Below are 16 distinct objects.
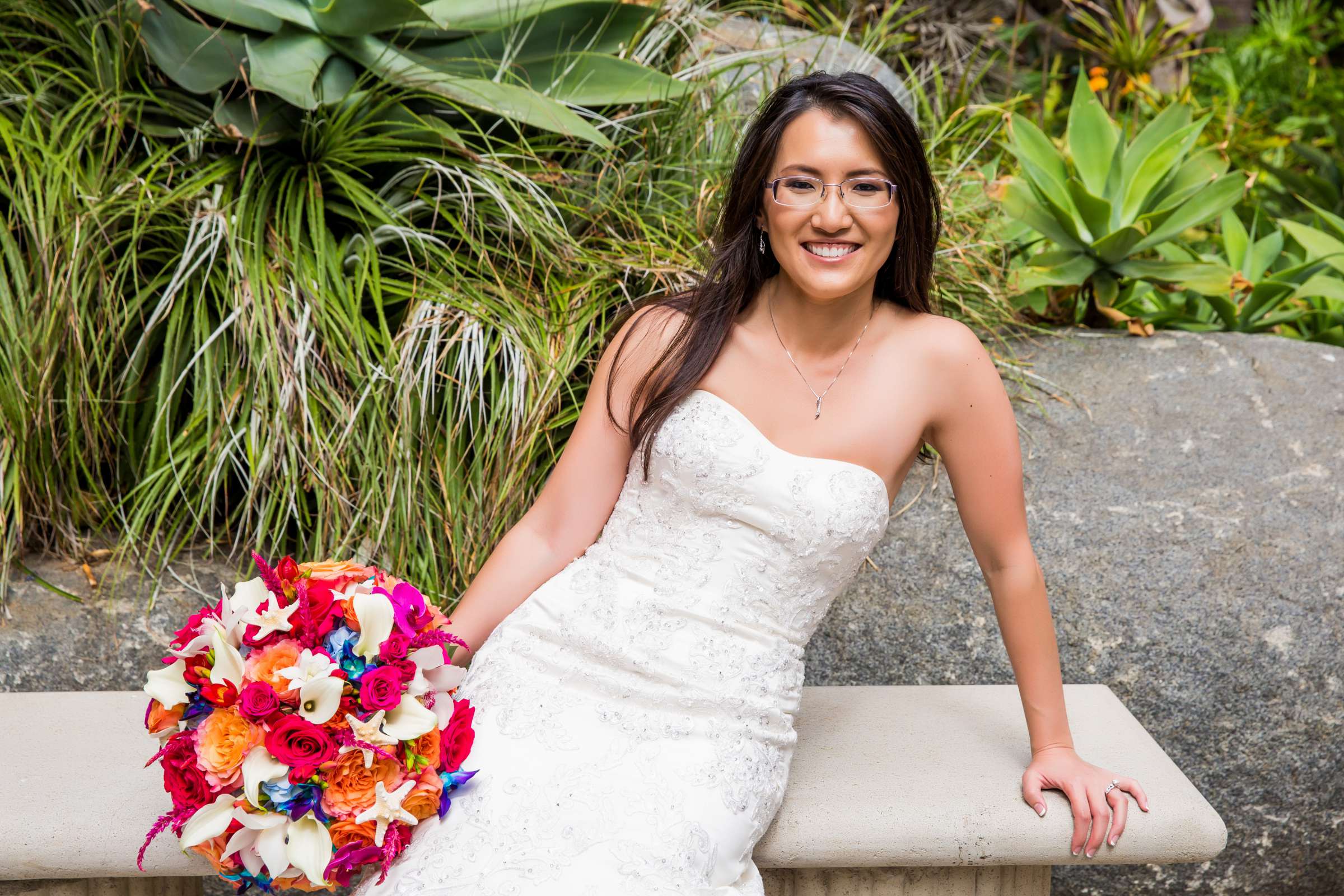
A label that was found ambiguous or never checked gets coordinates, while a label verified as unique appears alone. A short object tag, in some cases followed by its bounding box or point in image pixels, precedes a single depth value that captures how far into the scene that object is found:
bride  1.96
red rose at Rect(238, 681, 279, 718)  1.69
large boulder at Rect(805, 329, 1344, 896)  2.76
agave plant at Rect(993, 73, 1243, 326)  3.62
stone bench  1.99
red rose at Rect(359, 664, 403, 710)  1.74
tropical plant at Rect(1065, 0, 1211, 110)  6.88
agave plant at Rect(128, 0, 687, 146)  3.11
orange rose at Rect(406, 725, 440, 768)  1.82
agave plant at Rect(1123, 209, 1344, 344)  3.90
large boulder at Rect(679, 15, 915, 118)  3.82
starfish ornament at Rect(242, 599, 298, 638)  1.74
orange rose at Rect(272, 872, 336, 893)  1.76
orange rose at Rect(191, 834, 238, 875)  1.76
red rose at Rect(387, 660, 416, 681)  1.78
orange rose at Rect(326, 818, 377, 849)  1.73
